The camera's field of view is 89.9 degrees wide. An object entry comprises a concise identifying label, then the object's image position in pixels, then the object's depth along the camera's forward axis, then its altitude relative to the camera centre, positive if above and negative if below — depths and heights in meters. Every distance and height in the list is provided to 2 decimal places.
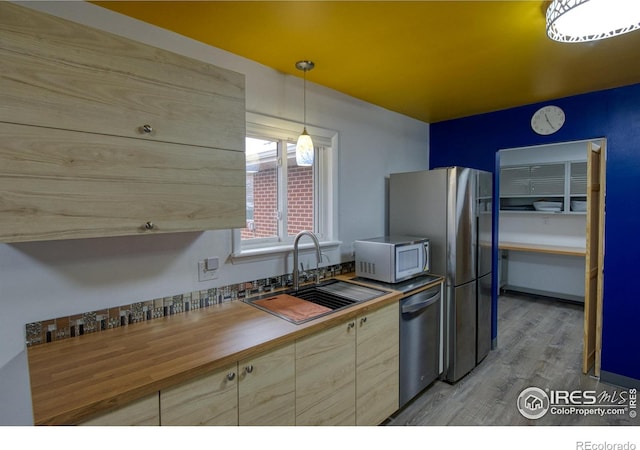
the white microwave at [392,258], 2.35 -0.36
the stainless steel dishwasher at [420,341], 2.24 -0.96
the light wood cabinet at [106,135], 1.08 +0.31
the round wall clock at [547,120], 2.80 +0.80
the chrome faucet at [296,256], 2.23 -0.31
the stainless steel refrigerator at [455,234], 2.61 -0.20
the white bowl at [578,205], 4.40 +0.06
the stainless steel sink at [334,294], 2.02 -0.56
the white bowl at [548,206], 4.67 +0.06
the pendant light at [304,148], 2.02 +0.41
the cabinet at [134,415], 1.02 -0.67
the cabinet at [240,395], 1.19 -0.75
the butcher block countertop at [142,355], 1.02 -0.57
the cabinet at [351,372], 1.62 -0.91
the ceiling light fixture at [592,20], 1.27 +0.79
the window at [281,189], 2.23 +0.19
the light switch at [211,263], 1.89 -0.30
